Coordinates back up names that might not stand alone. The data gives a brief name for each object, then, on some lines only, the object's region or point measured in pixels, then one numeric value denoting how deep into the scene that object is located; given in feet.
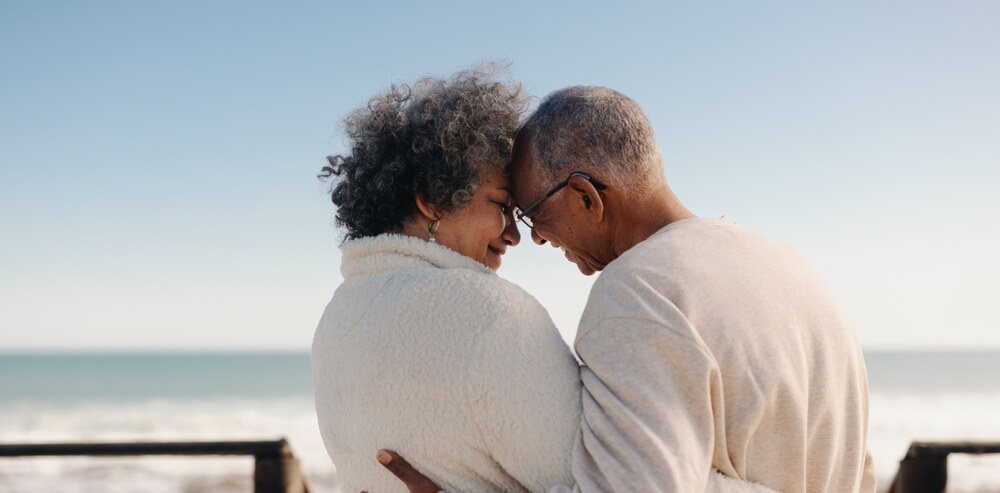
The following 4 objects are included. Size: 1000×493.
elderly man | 4.00
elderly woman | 4.27
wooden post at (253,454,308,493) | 9.53
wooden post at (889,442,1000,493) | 10.26
